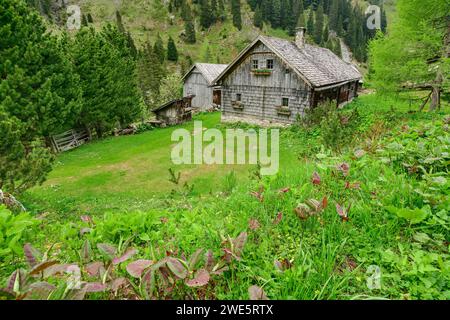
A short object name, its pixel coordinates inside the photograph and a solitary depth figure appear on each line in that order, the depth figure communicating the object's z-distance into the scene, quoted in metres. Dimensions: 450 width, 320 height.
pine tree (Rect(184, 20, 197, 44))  81.50
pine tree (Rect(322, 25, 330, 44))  88.62
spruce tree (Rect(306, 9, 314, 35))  90.00
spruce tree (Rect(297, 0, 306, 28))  87.70
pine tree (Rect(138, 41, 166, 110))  47.99
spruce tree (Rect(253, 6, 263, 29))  85.19
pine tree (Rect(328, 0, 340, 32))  100.50
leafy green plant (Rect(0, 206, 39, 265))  2.19
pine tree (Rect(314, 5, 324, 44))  88.25
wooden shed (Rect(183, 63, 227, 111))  39.12
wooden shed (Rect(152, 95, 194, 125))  30.45
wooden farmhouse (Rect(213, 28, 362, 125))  20.44
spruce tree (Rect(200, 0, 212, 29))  84.81
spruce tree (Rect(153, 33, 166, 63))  67.13
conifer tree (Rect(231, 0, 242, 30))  84.25
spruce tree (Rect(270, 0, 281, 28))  90.00
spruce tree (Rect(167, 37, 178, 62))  72.88
